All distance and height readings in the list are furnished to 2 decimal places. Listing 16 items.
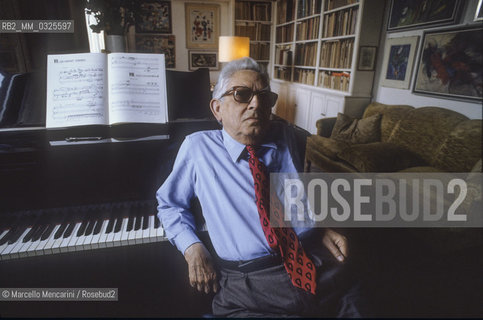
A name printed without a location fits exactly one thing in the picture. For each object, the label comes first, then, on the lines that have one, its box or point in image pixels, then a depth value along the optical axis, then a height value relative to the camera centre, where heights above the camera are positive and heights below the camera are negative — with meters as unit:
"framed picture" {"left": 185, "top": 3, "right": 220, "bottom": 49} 5.50 +1.04
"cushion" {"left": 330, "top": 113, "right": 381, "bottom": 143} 3.17 -0.60
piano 0.93 -0.54
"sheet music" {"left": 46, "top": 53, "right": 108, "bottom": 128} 0.98 -0.07
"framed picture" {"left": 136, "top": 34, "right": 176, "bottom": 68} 5.43 +0.61
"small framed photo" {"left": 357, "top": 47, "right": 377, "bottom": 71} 3.59 +0.29
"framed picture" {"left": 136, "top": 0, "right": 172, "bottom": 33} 5.23 +1.12
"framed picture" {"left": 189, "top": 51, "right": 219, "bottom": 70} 5.78 +0.34
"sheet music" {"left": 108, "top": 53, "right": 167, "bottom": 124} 1.01 -0.05
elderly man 0.91 -0.54
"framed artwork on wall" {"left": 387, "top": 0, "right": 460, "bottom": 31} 2.63 +0.73
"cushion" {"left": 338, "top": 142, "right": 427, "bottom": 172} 2.54 -0.75
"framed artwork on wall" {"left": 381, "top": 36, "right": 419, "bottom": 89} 3.13 +0.23
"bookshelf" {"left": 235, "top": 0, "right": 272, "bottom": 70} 5.48 +1.11
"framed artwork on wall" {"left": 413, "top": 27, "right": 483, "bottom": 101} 2.42 +0.17
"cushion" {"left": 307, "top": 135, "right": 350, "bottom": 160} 2.97 -0.77
